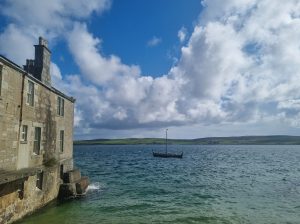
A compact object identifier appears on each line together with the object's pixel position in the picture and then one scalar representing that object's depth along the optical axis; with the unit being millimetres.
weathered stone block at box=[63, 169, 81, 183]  15689
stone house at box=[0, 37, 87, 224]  9966
